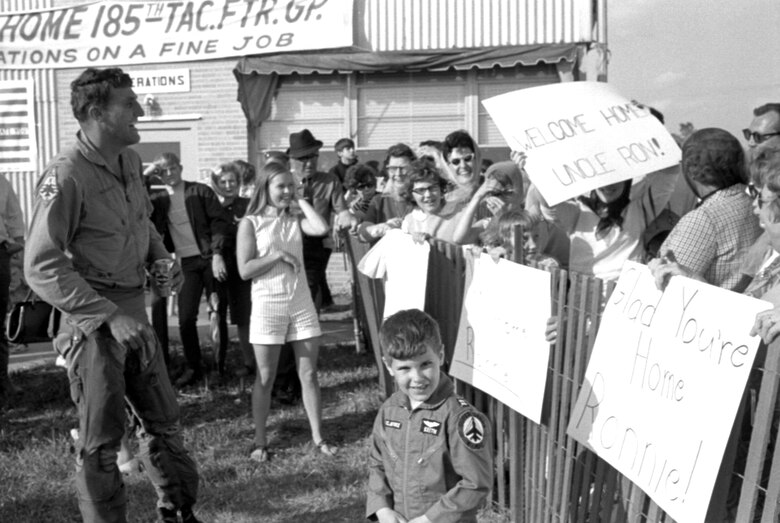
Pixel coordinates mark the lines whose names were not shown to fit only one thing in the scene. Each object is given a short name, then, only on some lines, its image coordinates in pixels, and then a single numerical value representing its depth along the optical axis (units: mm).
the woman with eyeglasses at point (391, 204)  5581
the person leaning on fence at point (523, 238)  4000
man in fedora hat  7398
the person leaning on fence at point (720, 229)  3512
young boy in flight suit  2932
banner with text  12625
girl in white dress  5293
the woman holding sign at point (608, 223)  4340
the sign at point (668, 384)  2275
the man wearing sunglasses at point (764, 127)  5094
